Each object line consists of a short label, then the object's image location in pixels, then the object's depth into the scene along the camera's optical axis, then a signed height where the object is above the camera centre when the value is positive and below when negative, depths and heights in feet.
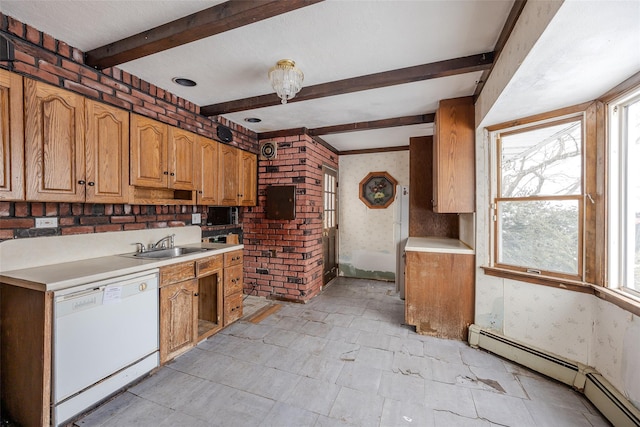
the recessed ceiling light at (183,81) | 7.71 +3.85
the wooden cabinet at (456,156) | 8.55 +1.87
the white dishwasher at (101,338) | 4.98 -2.69
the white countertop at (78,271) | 4.88 -1.25
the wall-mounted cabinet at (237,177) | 10.48 +1.51
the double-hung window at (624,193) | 5.33 +0.42
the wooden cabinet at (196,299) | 7.00 -2.73
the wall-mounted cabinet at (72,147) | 5.37 +1.45
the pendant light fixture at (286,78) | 6.28 +3.20
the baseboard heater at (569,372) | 5.03 -3.74
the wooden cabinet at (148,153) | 7.23 +1.68
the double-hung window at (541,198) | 6.41 +0.39
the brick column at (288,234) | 12.01 -1.02
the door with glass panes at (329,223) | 14.28 -0.59
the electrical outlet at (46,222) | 6.06 -0.25
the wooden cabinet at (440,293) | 8.55 -2.67
